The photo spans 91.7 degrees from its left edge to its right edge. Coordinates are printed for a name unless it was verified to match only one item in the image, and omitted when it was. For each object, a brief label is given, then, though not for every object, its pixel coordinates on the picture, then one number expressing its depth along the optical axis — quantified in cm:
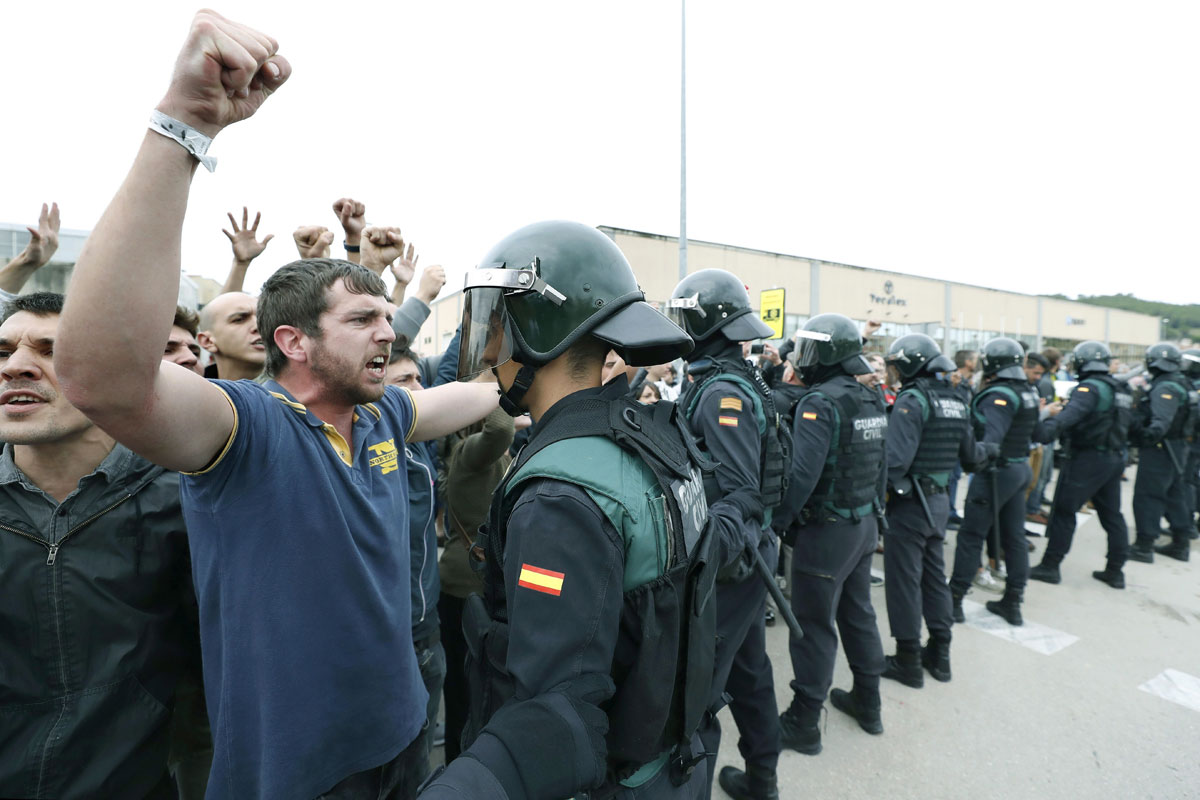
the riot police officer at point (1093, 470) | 610
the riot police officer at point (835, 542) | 343
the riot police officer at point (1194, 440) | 737
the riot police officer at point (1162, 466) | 691
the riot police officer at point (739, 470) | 268
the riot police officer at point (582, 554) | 113
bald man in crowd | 277
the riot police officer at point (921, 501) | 412
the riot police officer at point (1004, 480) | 512
